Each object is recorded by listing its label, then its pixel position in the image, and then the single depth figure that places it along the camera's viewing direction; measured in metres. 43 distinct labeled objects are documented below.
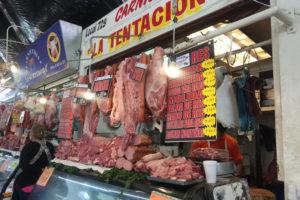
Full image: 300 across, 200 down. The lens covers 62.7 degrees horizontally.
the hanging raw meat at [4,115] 9.16
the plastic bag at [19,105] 6.80
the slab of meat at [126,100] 3.41
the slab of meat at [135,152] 3.07
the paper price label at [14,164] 5.39
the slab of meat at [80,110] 4.69
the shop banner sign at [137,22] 3.36
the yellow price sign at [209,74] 2.60
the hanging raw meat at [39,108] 6.49
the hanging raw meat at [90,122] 4.25
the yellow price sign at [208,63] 2.62
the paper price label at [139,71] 3.38
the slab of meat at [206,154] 2.66
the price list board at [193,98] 2.54
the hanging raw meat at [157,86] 3.12
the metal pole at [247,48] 2.83
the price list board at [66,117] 5.30
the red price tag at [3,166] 5.73
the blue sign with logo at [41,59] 6.23
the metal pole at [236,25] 2.24
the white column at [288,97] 2.22
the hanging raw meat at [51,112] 6.22
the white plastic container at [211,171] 2.19
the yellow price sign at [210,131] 2.42
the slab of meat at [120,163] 3.14
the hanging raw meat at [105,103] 3.93
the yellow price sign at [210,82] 2.56
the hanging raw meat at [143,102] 3.32
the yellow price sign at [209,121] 2.46
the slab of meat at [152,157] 2.95
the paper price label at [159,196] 2.03
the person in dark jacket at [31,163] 4.58
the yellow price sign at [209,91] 2.53
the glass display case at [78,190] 2.52
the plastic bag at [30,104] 6.58
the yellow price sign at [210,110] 2.49
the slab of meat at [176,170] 2.28
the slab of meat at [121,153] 3.21
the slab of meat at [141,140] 3.23
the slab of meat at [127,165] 2.99
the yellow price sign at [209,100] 2.51
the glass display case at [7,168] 5.38
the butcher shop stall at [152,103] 2.50
